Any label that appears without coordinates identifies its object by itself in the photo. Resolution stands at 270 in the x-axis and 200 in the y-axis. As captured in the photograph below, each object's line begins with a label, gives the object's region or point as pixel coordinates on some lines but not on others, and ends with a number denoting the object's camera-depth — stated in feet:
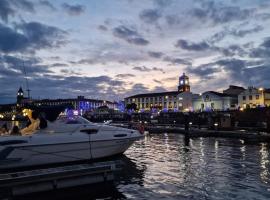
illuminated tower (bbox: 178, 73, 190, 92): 337.91
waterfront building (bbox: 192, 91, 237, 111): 266.89
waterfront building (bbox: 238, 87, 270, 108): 239.11
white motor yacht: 44.70
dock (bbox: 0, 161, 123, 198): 32.18
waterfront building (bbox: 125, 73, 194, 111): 321.97
